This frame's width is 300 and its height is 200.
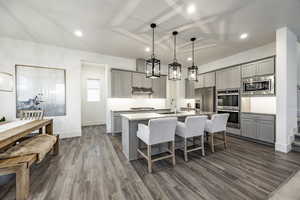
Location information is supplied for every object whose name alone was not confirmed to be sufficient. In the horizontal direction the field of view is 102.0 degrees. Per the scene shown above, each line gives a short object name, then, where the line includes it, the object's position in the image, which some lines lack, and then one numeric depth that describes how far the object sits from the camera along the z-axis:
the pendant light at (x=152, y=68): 2.53
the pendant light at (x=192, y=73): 3.00
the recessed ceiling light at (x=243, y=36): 3.20
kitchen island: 2.59
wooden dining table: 1.61
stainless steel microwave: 3.37
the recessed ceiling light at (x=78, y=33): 3.03
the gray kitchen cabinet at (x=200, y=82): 5.29
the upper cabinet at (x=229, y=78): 4.05
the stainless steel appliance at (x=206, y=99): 4.77
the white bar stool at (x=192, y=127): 2.55
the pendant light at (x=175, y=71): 2.80
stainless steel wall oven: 4.01
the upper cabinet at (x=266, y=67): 3.34
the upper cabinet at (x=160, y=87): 5.38
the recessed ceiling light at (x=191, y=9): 2.16
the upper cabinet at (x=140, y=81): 4.93
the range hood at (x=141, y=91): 4.95
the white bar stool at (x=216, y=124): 2.93
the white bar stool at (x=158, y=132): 2.14
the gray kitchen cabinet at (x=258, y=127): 3.28
